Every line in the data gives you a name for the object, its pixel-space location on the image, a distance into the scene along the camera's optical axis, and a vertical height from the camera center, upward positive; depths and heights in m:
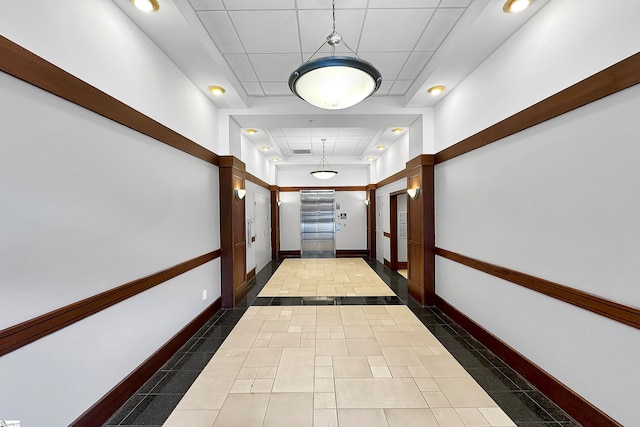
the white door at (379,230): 8.35 -0.45
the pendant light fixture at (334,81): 1.90 +1.09
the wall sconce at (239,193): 4.58 +0.47
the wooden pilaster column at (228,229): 4.41 -0.18
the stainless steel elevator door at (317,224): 9.72 -0.26
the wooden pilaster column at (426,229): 4.46 -0.23
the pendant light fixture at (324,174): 7.32 +1.27
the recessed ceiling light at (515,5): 2.21 +1.83
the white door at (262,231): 7.12 -0.40
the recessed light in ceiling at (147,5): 2.20 +1.87
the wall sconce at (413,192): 4.65 +0.44
